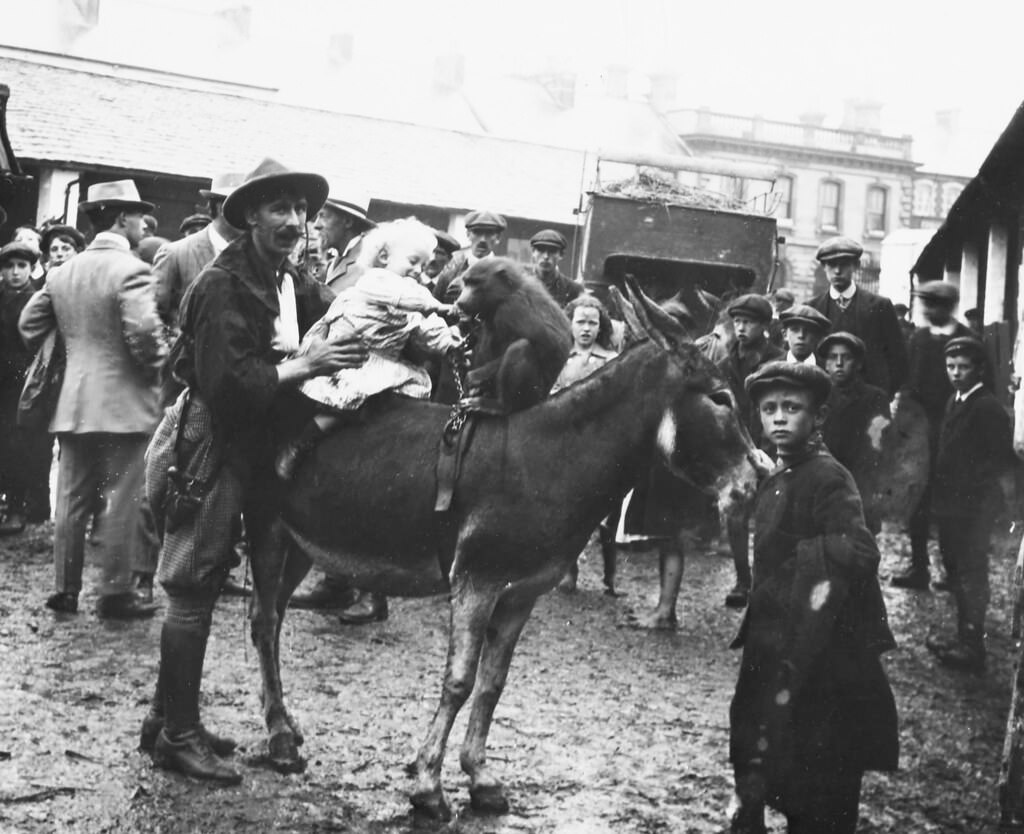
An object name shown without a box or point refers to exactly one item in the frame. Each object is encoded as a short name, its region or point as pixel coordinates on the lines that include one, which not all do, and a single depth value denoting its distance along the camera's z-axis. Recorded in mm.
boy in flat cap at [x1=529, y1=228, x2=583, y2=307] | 10758
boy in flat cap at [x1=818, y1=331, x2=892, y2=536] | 8242
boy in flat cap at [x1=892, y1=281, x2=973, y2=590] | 9766
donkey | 4875
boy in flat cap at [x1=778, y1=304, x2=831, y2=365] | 8398
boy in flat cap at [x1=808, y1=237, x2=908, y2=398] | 9250
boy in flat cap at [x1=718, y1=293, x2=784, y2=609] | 9445
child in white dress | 5180
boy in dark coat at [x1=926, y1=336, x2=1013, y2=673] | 7715
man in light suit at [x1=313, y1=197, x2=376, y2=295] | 7191
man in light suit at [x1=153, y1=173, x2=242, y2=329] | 7242
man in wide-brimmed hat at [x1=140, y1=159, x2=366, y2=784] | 4891
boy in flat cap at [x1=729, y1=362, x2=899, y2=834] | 4465
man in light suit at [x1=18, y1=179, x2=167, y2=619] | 7660
